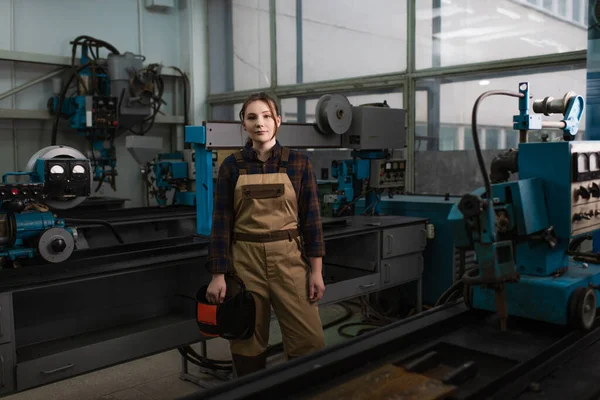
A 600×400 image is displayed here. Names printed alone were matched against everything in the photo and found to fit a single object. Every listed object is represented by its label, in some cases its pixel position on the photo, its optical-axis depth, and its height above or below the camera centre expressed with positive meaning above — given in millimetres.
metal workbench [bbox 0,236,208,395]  1954 -638
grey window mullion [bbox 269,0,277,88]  5574 +1294
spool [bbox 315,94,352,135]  3078 +288
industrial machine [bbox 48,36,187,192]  5070 +647
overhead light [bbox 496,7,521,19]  3814 +1043
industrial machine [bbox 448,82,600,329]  1323 -183
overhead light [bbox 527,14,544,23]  3699 +973
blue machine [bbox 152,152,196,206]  4492 -109
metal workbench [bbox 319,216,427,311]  3082 -545
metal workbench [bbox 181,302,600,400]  1139 -461
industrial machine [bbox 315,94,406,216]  3135 +97
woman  1803 -233
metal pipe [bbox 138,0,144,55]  5938 +1480
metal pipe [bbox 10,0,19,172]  5133 +672
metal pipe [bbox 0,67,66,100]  5094 +808
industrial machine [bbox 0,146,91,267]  2004 -134
